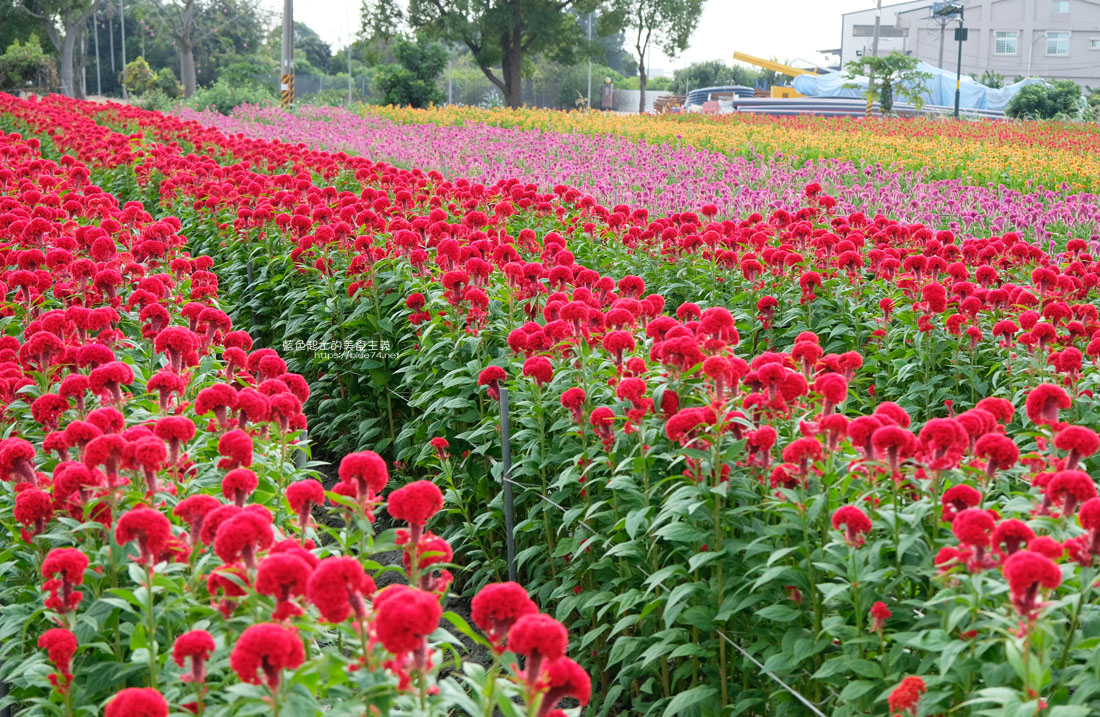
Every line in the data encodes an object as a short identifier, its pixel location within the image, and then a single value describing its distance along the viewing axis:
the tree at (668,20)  49.50
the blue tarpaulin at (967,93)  54.12
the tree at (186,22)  53.75
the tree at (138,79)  54.33
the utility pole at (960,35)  36.55
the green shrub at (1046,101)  43.16
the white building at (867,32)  86.12
